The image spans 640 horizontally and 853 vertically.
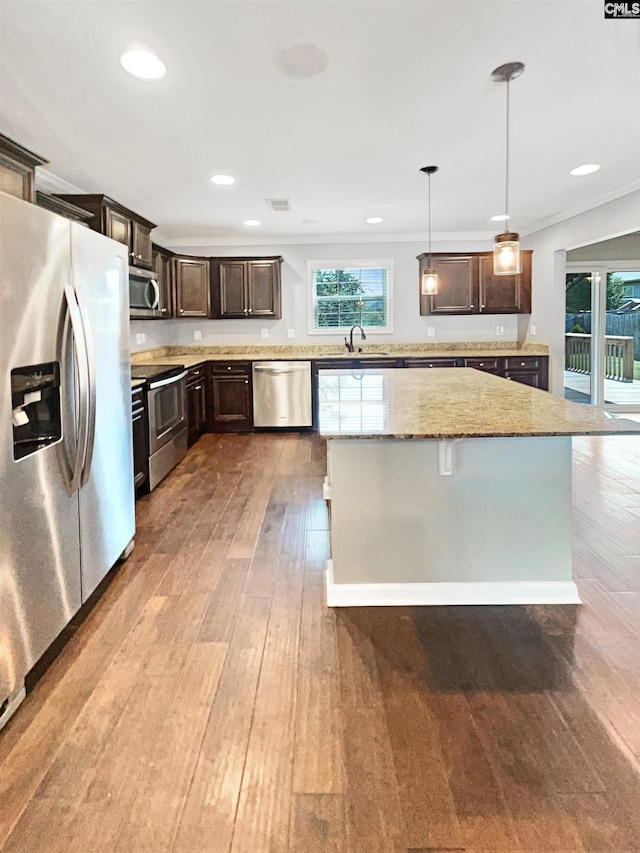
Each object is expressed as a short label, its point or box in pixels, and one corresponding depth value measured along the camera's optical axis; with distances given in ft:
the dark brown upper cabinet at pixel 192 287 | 22.83
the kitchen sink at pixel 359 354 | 22.81
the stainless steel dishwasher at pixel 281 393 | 22.62
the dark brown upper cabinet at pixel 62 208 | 11.46
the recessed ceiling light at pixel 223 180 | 14.56
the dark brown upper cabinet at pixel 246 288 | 23.29
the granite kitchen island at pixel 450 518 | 8.53
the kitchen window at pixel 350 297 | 24.50
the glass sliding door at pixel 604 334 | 25.36
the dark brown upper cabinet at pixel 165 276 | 20.54
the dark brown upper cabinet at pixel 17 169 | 9.23
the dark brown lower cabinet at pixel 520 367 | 22.30
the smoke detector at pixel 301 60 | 8.00
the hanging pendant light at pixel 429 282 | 16.25
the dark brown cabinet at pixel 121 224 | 14.33
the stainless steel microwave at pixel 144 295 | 16.69
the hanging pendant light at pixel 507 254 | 9.59
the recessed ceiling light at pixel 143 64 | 8.11
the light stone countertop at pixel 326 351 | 23.39
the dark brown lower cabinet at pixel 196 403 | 20.58
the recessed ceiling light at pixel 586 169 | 14.25
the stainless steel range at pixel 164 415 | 14.62
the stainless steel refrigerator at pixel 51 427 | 6.04
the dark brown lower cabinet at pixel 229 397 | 22.80
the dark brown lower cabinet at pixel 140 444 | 13.61
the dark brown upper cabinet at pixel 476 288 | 22.79
